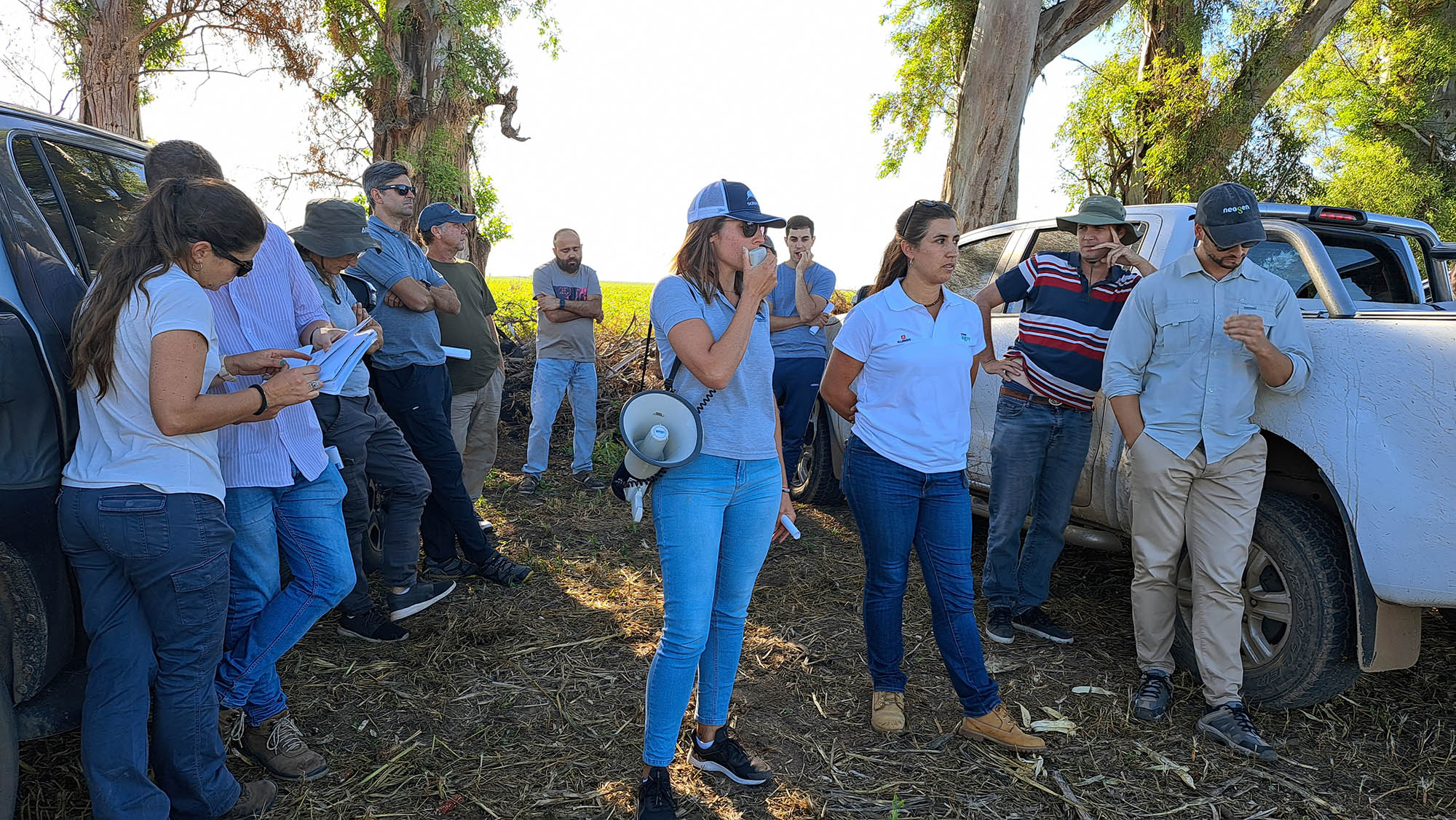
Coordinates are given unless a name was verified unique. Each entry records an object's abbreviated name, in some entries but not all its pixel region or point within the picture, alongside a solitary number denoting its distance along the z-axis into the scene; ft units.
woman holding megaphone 8.84
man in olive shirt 17.56
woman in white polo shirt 10.91
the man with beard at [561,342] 23.35
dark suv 7.79
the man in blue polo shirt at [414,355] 15.28
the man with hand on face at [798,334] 20.22
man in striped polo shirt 13.84
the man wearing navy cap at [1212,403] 11.28
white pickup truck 10.07
